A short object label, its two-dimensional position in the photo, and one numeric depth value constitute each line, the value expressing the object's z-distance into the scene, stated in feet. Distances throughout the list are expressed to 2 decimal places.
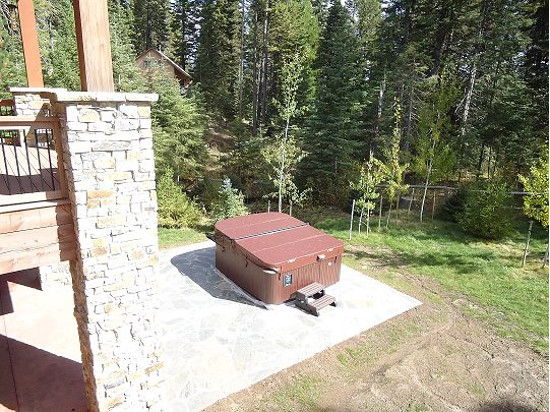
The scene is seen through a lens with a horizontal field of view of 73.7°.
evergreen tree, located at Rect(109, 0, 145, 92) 44.68
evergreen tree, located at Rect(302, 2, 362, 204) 48.83
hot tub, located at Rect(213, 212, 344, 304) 24.80
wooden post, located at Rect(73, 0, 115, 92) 10.85
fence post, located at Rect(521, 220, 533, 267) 33.03
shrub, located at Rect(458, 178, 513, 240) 38.80
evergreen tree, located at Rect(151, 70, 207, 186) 48.27
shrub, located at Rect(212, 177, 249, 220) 42.22
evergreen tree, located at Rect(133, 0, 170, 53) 91.04
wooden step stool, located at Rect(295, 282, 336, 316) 24.27
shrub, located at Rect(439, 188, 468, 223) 44.50
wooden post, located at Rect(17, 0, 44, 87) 20.07
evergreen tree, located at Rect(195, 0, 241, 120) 79.20
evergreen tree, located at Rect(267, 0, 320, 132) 61.31
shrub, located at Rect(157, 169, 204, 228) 42.39
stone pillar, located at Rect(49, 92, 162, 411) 11.39
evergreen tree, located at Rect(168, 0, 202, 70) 90.74
